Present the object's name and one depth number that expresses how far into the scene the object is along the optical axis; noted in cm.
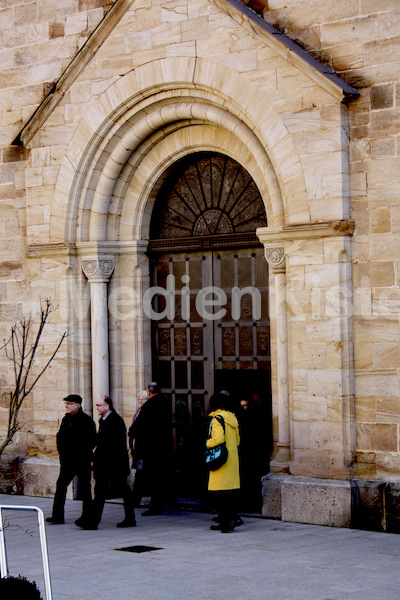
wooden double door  1225
